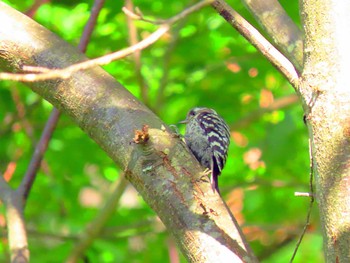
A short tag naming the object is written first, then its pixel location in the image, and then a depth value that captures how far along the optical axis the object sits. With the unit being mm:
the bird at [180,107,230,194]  9375
